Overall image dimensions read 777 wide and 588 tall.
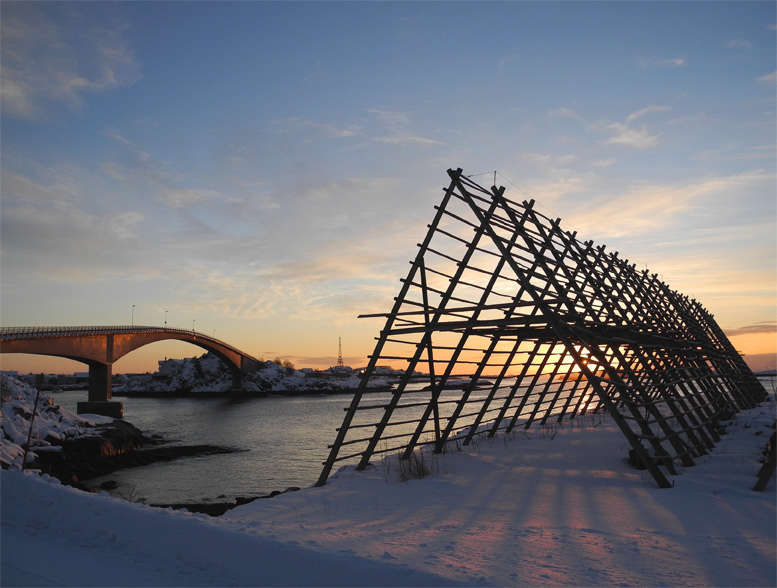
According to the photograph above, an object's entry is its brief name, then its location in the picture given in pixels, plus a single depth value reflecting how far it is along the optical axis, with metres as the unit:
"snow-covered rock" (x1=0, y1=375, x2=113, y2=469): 16.78
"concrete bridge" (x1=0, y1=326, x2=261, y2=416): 42.38
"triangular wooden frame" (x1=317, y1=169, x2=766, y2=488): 9.24
